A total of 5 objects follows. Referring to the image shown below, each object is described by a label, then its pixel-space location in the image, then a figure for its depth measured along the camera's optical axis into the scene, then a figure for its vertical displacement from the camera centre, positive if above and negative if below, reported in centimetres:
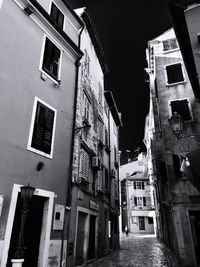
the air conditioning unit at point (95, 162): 1262 +350
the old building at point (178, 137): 1104 +480
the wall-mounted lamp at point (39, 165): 801 +210
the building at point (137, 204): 4031 +397
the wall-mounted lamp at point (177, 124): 865 +386
